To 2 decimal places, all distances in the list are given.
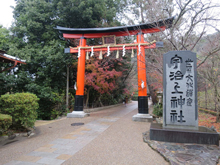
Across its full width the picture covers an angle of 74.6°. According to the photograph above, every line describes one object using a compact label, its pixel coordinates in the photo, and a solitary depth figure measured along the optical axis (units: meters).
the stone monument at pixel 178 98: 4.91
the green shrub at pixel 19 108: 5.27
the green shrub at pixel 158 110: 10.30
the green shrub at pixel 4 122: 4.51
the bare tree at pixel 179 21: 5.71
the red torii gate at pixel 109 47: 8.77
